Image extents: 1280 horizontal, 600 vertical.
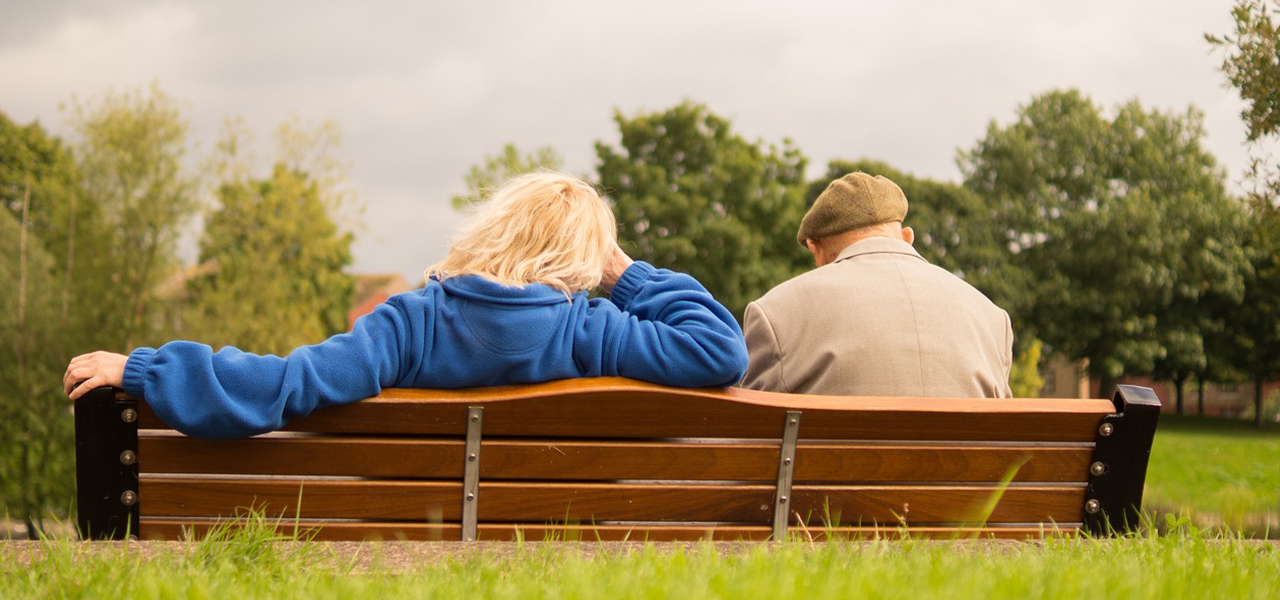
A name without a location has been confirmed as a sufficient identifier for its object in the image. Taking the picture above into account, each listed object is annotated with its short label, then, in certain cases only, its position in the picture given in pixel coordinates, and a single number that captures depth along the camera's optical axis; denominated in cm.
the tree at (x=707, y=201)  3256
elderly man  402
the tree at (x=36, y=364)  2580
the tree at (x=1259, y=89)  952
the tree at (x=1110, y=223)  3725
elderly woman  315
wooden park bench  324
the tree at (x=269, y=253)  3089
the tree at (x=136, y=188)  2805
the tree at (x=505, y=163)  3161
